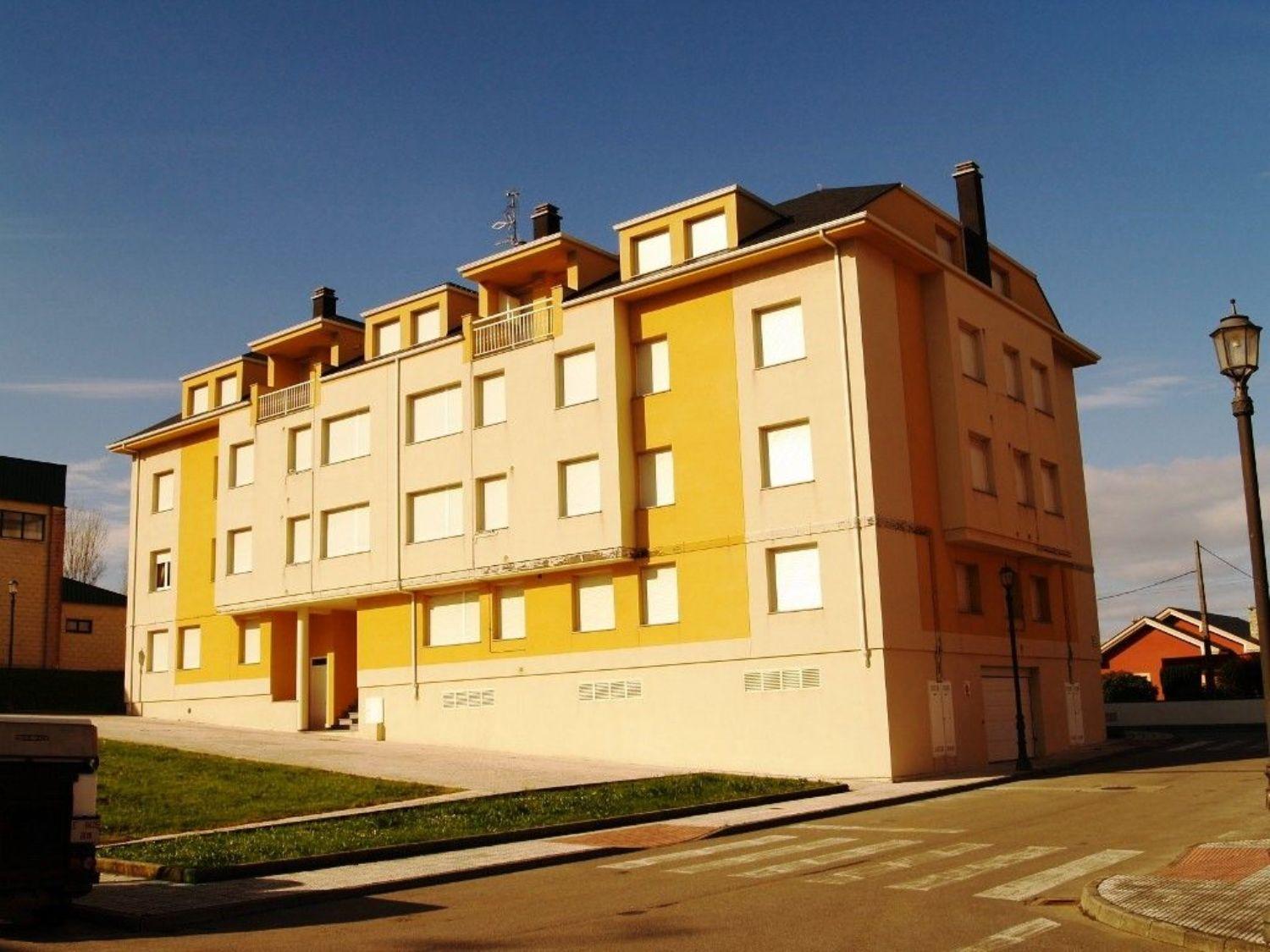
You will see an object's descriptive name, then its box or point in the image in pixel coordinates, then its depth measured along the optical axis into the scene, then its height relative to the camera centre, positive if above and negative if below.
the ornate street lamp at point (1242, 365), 11.74 +2.63
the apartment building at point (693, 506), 30.19 +4.56
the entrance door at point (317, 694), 41.94 -0.10
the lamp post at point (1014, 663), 29.58 -0.01
